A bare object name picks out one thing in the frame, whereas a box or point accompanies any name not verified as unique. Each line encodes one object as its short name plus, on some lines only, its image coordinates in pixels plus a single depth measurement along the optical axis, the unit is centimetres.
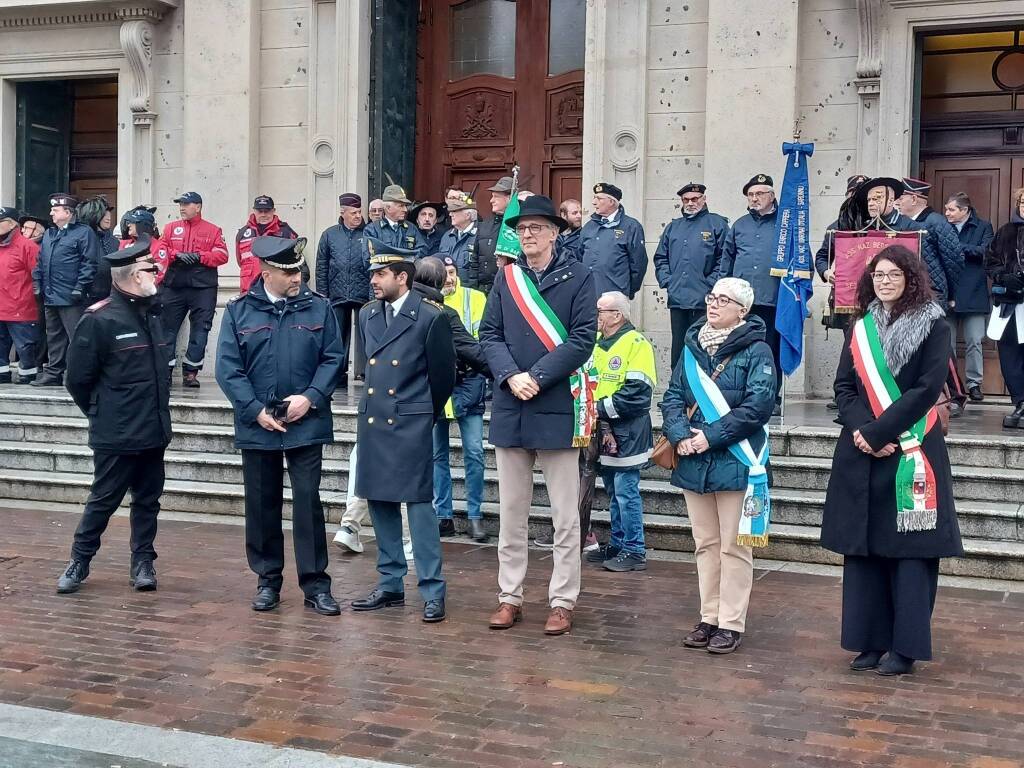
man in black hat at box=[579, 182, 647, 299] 1126
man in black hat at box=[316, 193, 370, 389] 1291
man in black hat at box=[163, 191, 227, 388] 1352
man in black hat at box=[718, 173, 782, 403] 1082
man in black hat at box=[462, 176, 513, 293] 1162
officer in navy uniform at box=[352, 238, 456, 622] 696
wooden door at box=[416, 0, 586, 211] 1476
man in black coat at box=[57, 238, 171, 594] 743
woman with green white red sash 588
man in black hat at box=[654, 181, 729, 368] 1126
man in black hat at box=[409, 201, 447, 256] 1293
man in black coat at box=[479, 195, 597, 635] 667
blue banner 1048
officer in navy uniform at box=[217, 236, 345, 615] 702
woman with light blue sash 624
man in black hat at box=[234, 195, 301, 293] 1330
